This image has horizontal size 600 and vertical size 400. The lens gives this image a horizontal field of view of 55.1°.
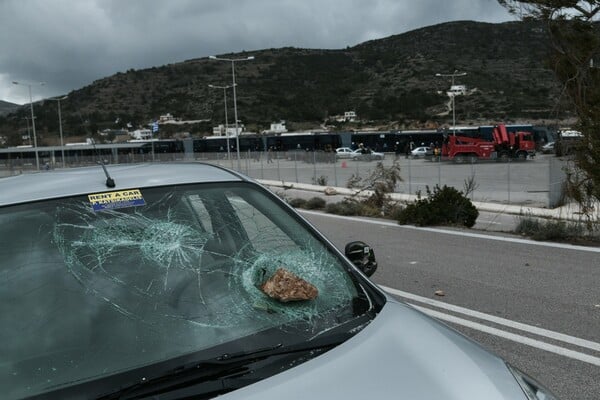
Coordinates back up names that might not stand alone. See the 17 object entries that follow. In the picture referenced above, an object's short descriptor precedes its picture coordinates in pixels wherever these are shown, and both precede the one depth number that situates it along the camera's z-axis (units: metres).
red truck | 48.53
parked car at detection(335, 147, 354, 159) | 62.25
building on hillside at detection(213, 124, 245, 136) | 94.94
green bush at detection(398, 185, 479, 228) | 12.33
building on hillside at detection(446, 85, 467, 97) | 101.69
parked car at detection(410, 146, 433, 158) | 59.25
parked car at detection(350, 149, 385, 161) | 47.82
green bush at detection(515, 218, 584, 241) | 9.90
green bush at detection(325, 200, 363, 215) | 15.77
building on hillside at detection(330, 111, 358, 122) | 110.81
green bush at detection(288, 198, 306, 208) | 18.89
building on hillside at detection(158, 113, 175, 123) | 111.25
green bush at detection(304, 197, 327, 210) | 18.00
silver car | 1.93
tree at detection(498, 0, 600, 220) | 9.76
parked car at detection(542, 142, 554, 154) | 49.29
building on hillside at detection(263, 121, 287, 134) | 96.44
